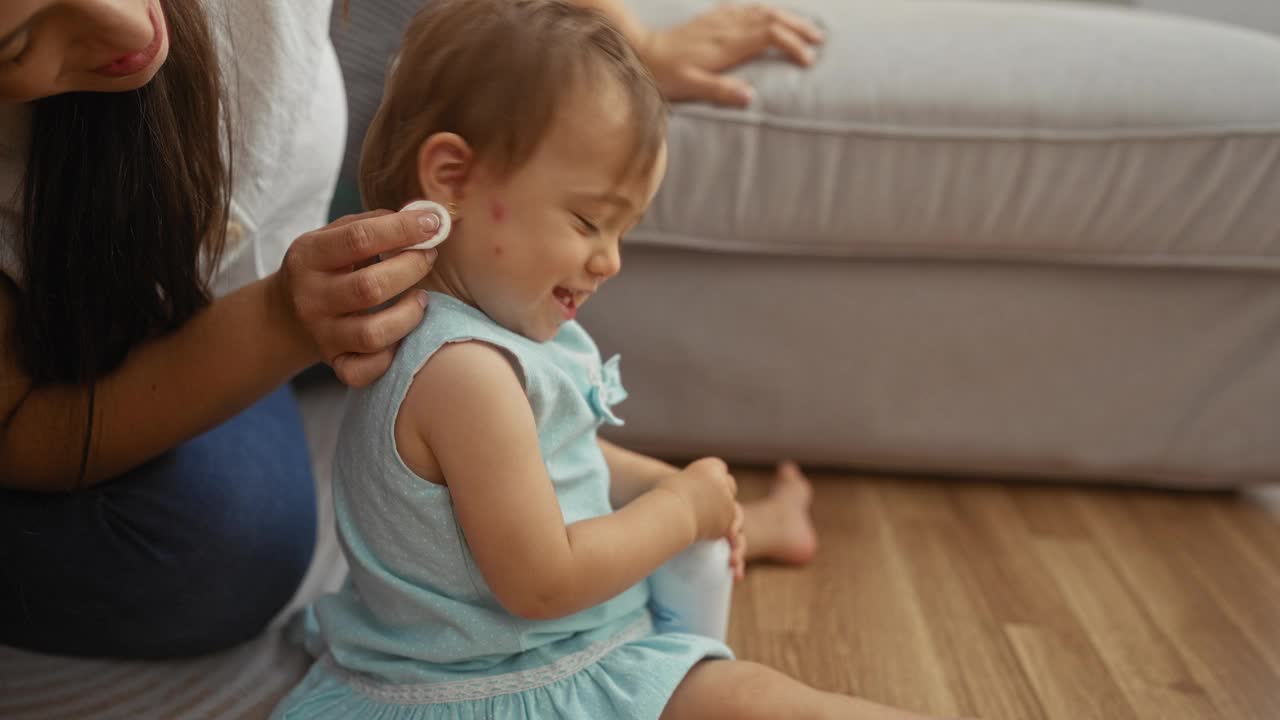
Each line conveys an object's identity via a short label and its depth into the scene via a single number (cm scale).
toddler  64
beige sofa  107
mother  68
